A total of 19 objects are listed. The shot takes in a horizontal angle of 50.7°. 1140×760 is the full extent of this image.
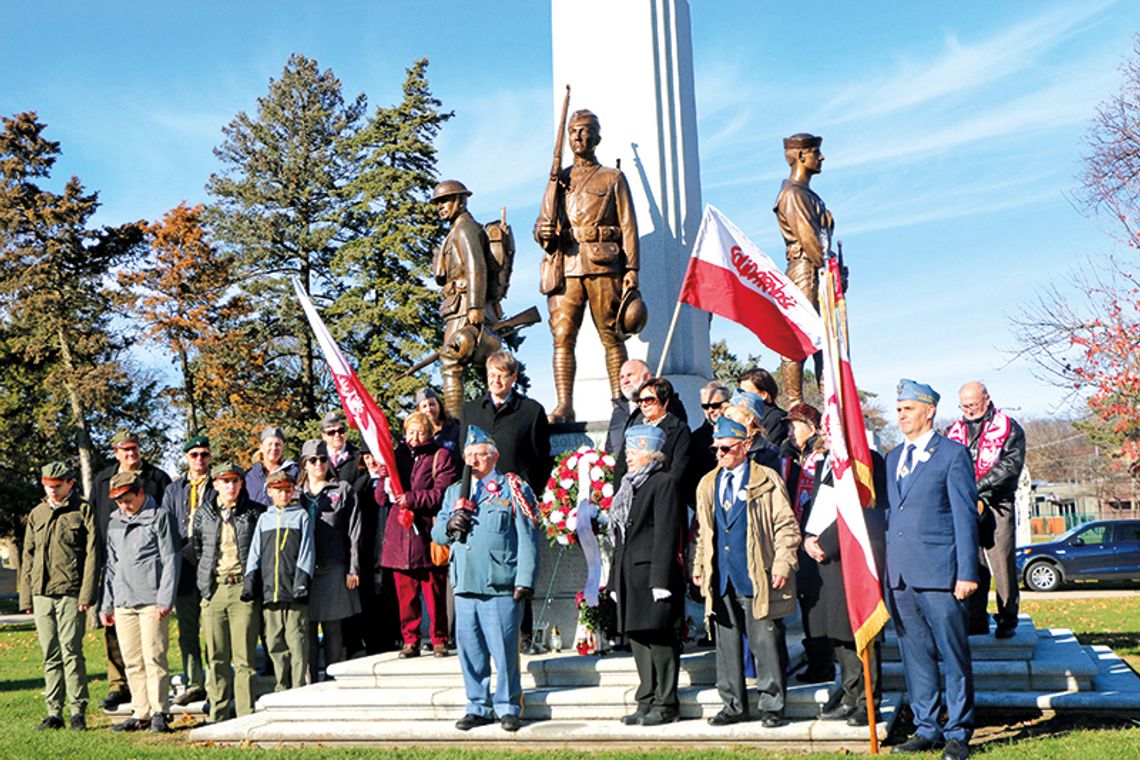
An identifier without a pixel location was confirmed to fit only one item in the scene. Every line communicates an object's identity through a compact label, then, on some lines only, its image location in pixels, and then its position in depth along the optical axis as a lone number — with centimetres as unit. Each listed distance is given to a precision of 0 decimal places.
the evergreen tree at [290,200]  3662
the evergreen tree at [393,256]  3309
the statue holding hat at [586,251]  1011
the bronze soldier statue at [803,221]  1073
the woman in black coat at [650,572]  727
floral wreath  861
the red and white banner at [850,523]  675
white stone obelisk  1118
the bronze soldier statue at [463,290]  1024
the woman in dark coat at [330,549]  901
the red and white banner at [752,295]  856
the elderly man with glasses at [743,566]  712
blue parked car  2334
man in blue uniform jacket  755
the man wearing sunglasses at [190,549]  945
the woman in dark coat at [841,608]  723
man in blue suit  667
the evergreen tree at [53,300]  3600
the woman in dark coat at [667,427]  762
